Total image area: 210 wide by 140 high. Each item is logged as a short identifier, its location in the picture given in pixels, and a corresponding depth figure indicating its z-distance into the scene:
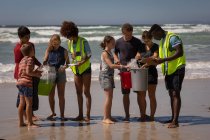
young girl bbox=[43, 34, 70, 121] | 9.76
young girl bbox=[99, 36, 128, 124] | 9.68
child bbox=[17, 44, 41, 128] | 9.18
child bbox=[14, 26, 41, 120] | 9.53
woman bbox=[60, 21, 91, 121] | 9.69
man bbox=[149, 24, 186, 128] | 9.10
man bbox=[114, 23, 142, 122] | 9.70
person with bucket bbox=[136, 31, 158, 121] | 9.73
